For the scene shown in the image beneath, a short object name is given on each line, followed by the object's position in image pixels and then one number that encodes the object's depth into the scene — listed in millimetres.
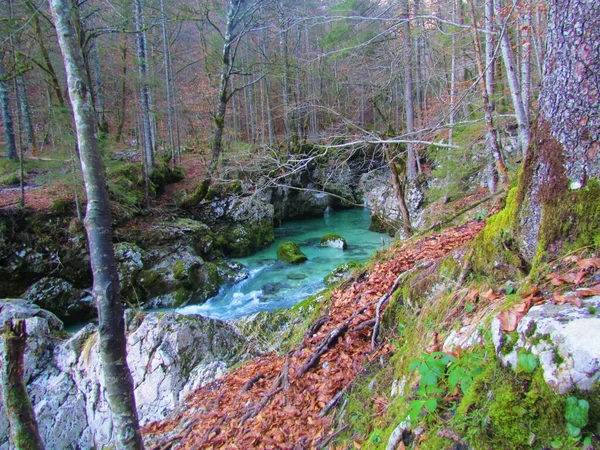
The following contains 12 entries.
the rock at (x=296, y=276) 11788
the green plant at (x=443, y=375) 1581
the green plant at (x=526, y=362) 1368
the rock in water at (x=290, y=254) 13266
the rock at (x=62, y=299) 9531
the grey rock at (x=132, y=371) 5090
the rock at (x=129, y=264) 10359
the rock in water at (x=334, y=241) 14828
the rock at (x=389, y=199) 15055
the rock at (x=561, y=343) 1231
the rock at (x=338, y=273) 10126
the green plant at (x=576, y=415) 1144
